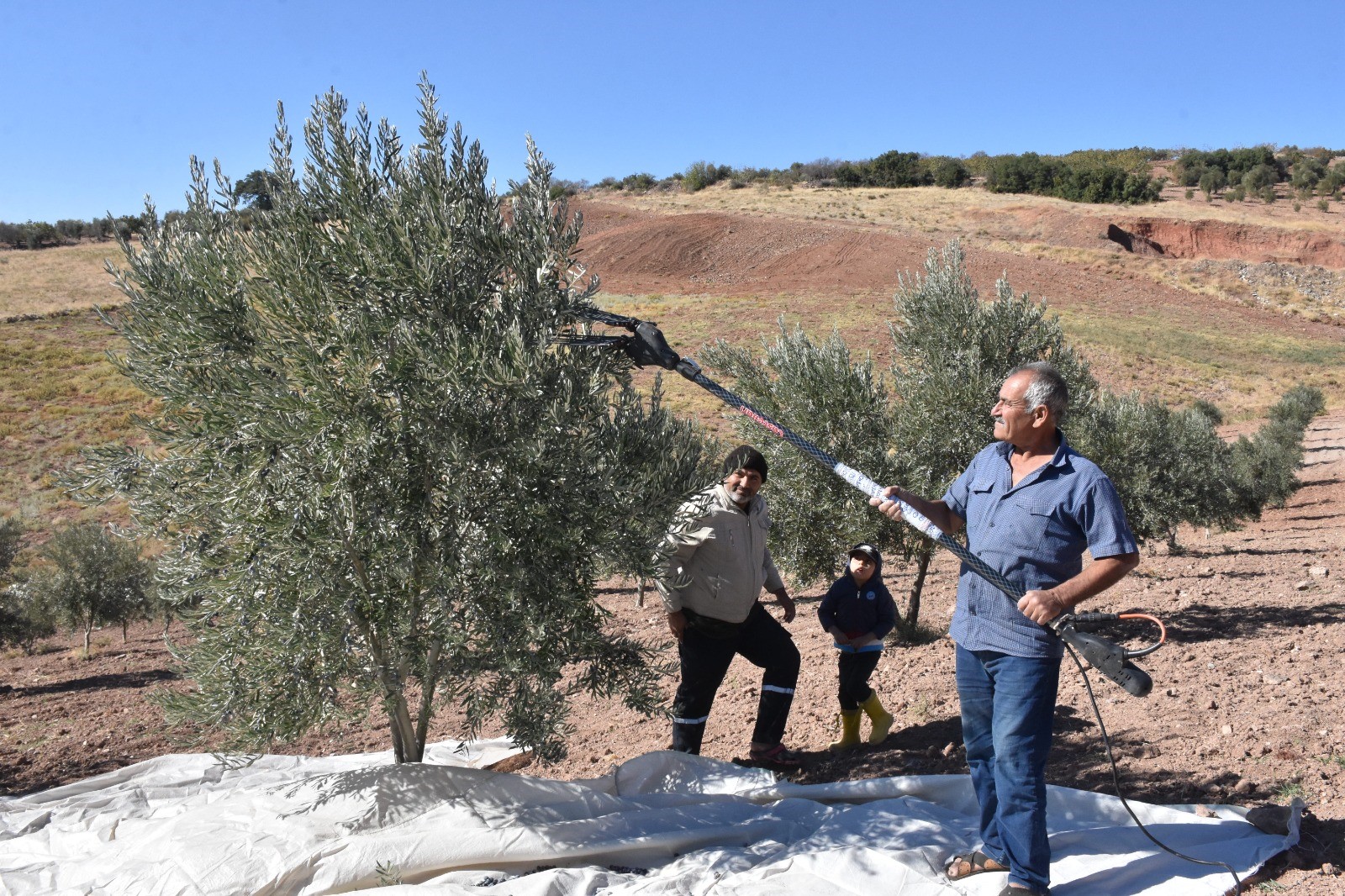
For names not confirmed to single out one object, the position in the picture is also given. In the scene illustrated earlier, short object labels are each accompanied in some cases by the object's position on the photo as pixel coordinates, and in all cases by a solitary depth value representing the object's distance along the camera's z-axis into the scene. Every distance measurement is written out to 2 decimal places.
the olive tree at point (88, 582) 13.67
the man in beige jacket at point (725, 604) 5.18
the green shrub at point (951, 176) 76.69
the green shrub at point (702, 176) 80.75
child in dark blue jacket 5.93
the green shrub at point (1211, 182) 72.06
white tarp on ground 3.78
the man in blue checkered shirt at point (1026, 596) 3.39
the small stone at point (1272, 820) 3.88
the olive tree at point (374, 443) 3.72
